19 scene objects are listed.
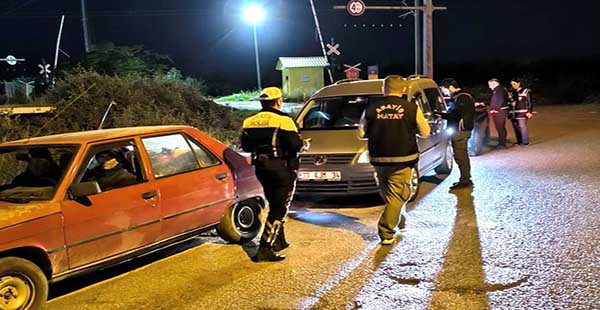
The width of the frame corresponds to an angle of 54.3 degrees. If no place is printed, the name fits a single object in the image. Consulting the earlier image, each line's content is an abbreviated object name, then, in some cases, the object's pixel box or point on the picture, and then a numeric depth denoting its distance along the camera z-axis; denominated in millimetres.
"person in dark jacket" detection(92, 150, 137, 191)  5152
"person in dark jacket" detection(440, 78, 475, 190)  8719
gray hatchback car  7688
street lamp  27422
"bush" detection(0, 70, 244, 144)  12656
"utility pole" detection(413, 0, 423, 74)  18875
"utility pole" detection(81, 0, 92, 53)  25031
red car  4371
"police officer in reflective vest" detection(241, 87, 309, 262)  5387
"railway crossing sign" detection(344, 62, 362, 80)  16203
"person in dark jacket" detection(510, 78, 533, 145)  13234
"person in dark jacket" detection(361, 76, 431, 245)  5863
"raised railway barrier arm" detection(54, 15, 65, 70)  33525
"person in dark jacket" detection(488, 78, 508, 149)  13062
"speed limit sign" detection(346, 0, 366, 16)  18453
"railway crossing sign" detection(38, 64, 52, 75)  24750
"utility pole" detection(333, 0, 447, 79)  18047
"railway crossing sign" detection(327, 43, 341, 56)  17406
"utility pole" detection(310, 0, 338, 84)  22628
